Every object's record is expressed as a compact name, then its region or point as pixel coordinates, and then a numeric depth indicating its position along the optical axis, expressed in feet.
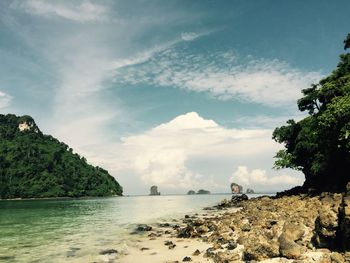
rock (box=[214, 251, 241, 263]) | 53.21
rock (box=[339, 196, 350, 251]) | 43.50
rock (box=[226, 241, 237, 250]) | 62.41
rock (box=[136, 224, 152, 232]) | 113.19
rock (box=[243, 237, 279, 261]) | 49.66
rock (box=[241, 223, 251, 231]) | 78.21
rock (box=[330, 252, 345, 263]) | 38.91
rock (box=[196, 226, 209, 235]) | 91.02
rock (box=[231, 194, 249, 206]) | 266.77
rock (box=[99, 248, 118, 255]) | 72.70
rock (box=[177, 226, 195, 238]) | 87.68
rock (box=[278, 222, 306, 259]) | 46.85
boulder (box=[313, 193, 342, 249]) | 46.88
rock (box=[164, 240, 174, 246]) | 77.86
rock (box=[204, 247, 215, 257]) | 59.57
